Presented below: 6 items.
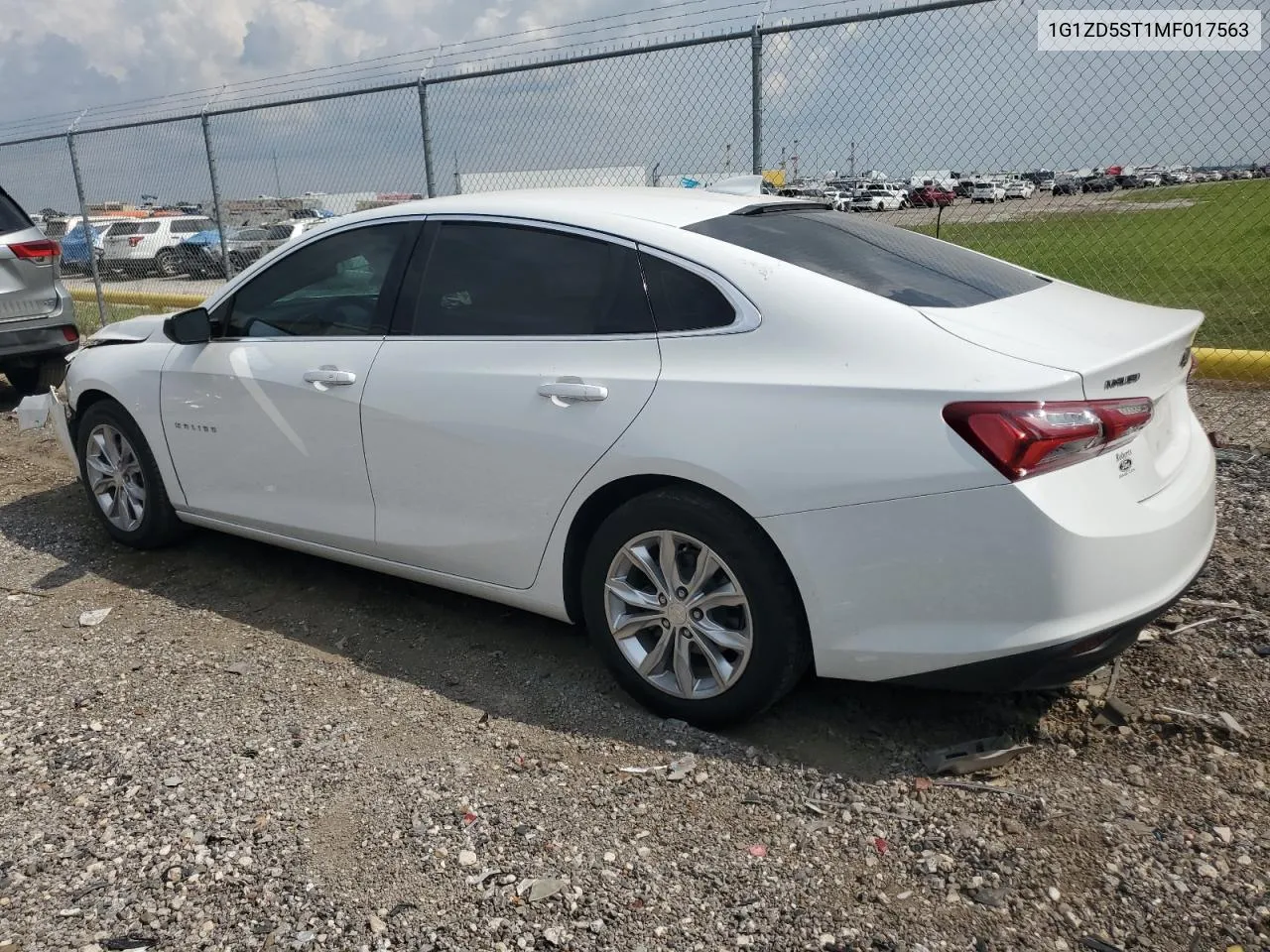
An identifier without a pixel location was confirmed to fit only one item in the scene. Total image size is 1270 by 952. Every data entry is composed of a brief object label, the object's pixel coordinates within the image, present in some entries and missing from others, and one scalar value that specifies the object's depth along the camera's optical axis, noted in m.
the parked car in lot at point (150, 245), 12.40
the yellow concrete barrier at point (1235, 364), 6.14
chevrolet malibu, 2.56
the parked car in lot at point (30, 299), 7.76
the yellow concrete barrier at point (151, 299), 11.61
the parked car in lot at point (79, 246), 12.91
